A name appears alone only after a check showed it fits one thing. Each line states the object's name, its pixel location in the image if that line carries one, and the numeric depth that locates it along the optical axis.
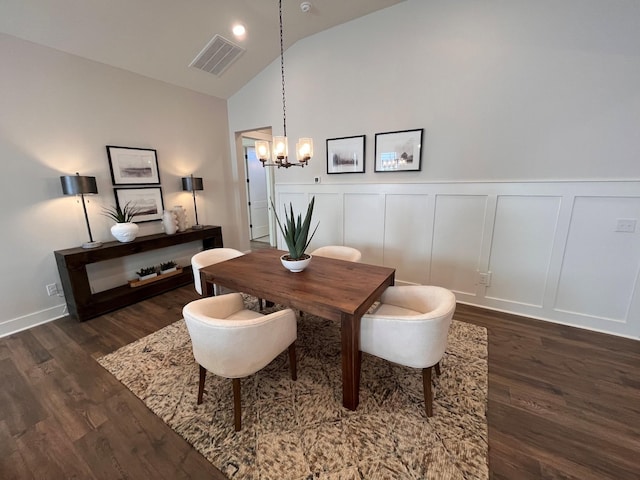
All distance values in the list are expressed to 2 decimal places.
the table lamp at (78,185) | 2.61
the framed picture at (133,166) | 3.15
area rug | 1.32
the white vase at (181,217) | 3.70
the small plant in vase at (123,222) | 3.00
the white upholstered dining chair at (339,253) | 2.52
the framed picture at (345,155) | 3.27
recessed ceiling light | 3.03
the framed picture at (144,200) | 3.25
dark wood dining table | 1.52
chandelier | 2.20
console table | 2.65
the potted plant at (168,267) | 3.57
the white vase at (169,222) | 3.50
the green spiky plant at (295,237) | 2.00
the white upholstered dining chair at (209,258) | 2.29
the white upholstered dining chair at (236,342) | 1.35
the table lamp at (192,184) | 3.82
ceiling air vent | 3.19
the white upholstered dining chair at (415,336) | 1.42
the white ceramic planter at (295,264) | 2.00
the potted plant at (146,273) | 3.37
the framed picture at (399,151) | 2.91
